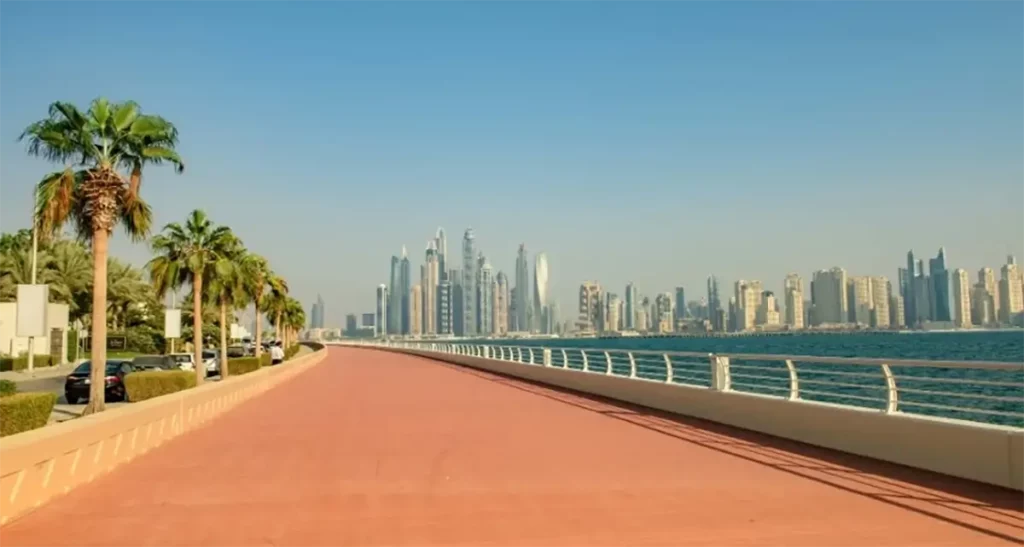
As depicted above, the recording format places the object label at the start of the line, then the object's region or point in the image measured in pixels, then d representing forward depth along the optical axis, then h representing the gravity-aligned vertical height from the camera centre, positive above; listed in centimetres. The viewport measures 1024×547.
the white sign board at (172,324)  4052 +43
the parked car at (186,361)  3869 -123
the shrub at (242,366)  4625 -174
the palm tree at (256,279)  4909 +328
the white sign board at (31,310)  2538 +72
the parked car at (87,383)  2761 -152
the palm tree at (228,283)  3875 +228
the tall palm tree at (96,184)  2138 +367
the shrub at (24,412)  1355 -121
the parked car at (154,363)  3387 -114
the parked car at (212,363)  4569 -156
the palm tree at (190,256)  3747 +327
